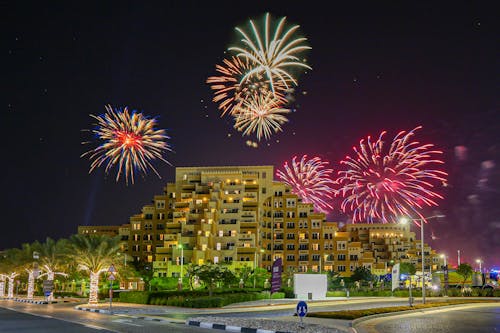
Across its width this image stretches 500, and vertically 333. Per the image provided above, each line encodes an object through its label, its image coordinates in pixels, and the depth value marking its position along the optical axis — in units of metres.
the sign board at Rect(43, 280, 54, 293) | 54.03
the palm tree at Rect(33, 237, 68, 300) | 70.61
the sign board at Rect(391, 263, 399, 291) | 39.22
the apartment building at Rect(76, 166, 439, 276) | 106.38
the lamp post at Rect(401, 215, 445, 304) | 43.40
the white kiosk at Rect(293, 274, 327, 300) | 57.50
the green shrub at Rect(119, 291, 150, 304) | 50.58
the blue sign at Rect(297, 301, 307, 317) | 21.29
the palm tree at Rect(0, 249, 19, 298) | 80.31
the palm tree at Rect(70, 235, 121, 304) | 55.81
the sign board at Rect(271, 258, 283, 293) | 40.38
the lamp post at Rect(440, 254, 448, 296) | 66.62
